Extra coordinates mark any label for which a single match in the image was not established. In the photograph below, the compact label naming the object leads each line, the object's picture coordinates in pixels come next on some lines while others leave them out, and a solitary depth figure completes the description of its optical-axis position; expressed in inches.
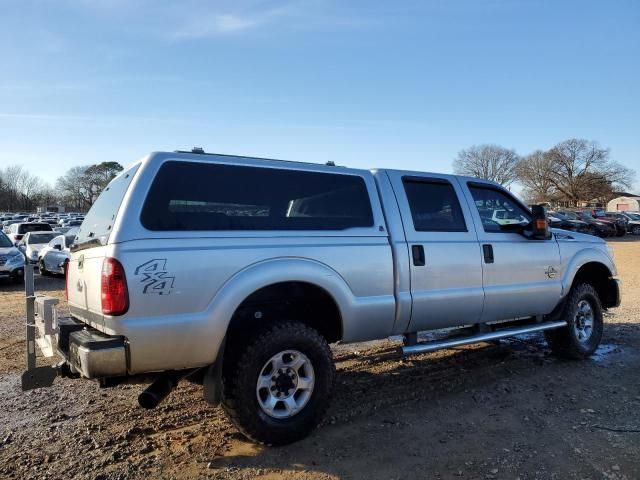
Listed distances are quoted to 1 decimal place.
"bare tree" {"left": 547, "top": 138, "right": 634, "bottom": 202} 3779.5
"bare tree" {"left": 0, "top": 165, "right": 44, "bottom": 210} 4008.4
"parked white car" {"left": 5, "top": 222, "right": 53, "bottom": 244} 944.3
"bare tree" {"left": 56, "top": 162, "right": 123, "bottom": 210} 4274.1
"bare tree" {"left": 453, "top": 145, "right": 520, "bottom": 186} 3735.2
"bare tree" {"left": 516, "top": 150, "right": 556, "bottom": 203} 3853.3
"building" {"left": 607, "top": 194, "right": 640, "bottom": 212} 3580.2
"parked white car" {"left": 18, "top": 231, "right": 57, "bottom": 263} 706.8
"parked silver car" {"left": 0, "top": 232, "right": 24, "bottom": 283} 539.2
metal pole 157.5
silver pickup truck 131.4
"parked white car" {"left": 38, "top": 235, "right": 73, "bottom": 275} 589.6
